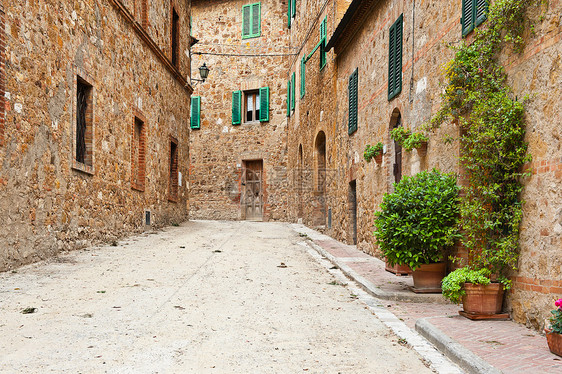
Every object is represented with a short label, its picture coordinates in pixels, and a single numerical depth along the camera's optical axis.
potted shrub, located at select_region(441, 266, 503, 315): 5.02
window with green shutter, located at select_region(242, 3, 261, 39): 23.03
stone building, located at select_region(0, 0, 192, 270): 7.33
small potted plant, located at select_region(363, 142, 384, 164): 9.70
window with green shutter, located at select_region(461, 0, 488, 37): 5.56
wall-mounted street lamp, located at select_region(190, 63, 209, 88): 17.77
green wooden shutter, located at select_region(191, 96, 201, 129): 23.86
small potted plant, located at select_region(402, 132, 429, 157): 7.26
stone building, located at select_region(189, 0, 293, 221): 22.66
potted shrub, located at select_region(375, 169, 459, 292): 6.04
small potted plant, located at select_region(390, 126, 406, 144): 7.81
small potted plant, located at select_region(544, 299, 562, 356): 3.72
